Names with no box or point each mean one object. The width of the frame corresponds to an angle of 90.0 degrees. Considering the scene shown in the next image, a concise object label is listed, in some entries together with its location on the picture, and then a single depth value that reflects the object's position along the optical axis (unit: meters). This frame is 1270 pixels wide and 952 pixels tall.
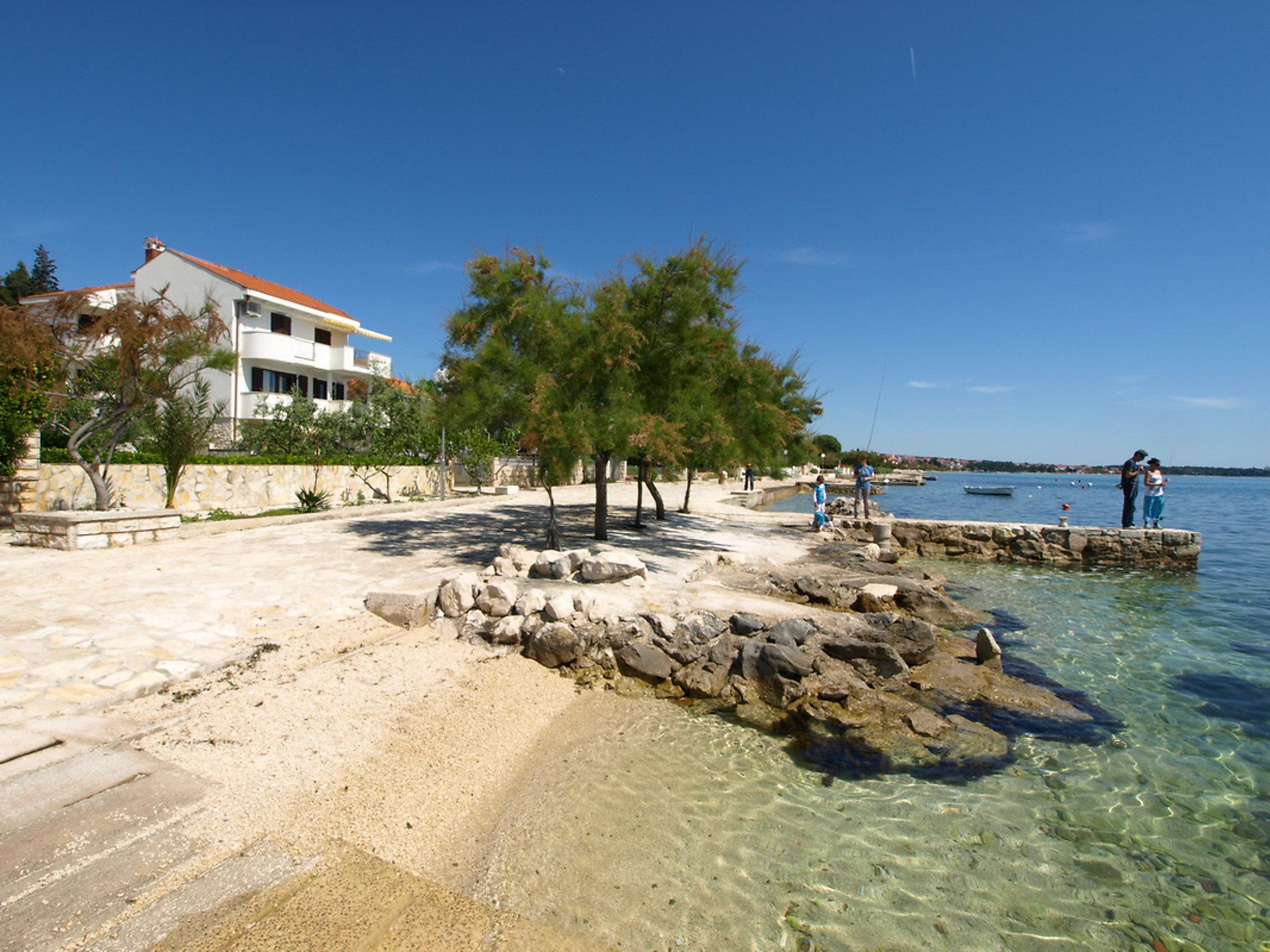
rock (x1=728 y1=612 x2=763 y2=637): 7.81
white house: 28.94
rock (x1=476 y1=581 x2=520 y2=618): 7.82
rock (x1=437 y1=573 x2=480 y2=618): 7.89
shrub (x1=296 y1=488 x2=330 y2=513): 17.33
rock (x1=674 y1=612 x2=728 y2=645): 7.50
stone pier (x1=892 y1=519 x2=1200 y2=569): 17.80
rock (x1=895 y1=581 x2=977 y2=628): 10.31
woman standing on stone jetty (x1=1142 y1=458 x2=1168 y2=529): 17.52
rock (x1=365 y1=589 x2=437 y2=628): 7.62
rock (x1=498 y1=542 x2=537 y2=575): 9.67
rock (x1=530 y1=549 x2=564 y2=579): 9.39
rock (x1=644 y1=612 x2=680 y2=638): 7.43
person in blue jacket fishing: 22.53
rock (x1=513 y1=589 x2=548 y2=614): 7.79
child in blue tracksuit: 19.16
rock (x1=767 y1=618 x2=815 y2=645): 7.49
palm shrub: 16.16
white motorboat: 62.78
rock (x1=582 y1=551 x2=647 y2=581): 9.27
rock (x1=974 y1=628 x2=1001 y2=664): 8.04
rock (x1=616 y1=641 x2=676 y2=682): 6.96
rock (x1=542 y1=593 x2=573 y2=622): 7.55
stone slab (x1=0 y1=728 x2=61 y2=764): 4.07
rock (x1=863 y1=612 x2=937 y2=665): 7.98
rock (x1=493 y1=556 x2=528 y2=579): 9.41
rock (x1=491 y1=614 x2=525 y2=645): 7.45
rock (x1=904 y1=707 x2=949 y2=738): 6.07
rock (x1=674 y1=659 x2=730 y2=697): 6.72
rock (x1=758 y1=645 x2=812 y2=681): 6.78
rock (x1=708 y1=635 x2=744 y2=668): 7.16
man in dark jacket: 17.78
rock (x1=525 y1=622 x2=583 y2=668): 7.16
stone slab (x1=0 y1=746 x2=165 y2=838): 3.55
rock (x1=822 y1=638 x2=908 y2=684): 7.37
